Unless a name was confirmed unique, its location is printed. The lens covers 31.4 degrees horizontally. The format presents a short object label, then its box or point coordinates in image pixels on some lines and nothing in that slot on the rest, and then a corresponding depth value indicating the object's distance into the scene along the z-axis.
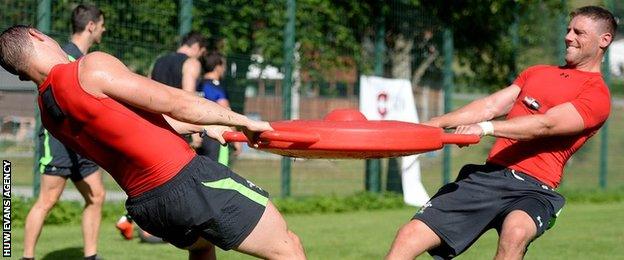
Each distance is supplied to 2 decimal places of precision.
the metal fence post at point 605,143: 19.55
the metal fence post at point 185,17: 13.13
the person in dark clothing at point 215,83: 10.39
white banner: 15.30
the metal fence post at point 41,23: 11.66
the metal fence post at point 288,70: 14.52
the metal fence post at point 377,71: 15.70
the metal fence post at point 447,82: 17.02
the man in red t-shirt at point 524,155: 6.05
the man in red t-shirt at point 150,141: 4.97
